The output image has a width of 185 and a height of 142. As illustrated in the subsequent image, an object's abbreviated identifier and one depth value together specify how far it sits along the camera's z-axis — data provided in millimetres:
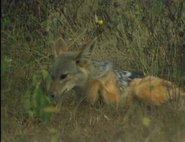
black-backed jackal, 15984
